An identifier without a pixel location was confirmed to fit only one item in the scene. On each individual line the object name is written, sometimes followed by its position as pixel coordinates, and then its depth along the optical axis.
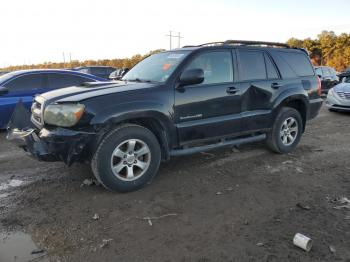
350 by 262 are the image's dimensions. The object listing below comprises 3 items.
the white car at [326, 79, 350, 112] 10.27
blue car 7.14
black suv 3.81
